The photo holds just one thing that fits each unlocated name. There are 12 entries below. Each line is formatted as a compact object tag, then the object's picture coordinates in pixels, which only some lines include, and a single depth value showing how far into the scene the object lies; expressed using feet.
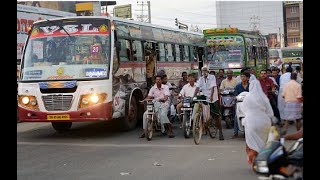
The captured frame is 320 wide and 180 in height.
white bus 32.45
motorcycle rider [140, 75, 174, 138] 33.71
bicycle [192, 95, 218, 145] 29.94
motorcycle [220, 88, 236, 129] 35.63
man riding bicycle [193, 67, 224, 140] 32.73
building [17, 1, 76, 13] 118.51
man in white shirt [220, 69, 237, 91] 36.86
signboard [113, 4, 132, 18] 189.71
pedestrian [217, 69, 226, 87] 43.25
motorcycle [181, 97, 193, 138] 31.83
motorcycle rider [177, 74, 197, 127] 33.27
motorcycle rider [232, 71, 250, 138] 27.13
